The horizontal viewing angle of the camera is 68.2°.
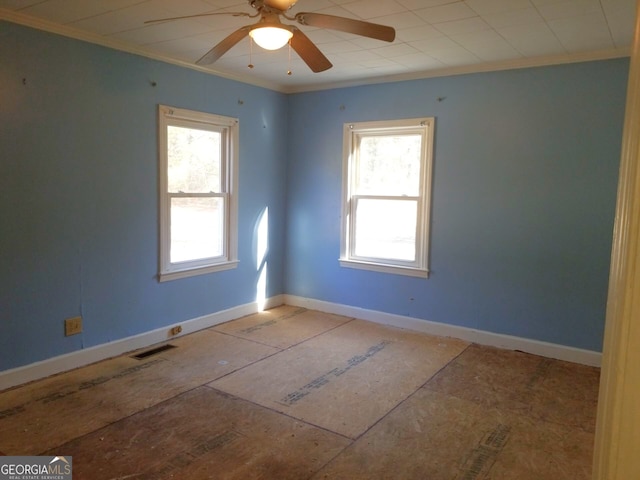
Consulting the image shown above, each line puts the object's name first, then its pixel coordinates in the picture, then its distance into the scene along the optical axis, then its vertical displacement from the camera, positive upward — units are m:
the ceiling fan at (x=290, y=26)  2.24 +0.82
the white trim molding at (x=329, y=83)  3.22 +1.15
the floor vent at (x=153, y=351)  3.91 -1.35
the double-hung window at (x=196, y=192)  4.19 +0.01
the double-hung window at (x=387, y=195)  4.63 +0.02
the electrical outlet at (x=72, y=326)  3.54 -1.03
